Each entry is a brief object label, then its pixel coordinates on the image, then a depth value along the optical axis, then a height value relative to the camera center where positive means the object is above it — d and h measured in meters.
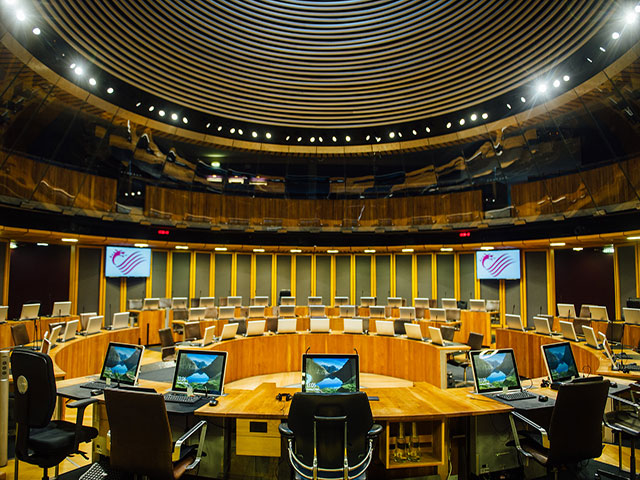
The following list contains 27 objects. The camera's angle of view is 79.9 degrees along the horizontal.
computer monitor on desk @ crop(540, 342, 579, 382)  4.07 -0.96
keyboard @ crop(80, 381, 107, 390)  3.85 -1.18
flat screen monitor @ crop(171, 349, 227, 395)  3.75 -1.00
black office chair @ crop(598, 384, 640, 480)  3.05 -1.42
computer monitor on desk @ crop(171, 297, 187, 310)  11.67 -1.00
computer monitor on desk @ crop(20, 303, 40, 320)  7.79 -0.88
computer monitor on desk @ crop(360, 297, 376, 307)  11.87 -0.92
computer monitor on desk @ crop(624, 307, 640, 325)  6.80 -0.77
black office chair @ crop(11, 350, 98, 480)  2.91 -1.05
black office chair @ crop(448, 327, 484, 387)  6.87 -1.57
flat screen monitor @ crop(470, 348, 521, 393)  3.80 -0.99
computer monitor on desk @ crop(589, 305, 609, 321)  8.04 -0.85
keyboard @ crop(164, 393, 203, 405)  3.56 -1.21
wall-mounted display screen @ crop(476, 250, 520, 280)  12.26 +0.24
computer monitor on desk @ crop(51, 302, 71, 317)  8.47 -0.89
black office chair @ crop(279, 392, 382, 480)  2.35 -1.00
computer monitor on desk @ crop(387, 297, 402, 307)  11.61 -0.93
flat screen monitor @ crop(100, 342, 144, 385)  3.94 -0.97
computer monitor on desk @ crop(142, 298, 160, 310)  11.02 -0.98
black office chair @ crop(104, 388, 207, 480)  2.44 -1.06
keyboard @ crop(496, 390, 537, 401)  3.65 -1.19
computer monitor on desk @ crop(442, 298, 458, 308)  11.41 -0.94
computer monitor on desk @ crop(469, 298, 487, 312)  10.67 -0.93
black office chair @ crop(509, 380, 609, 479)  2.72 -1.10
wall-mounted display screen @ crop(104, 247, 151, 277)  11.98 +0.26
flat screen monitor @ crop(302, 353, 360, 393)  3.54 -0.95
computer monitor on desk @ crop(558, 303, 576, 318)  8.54 -0.85
